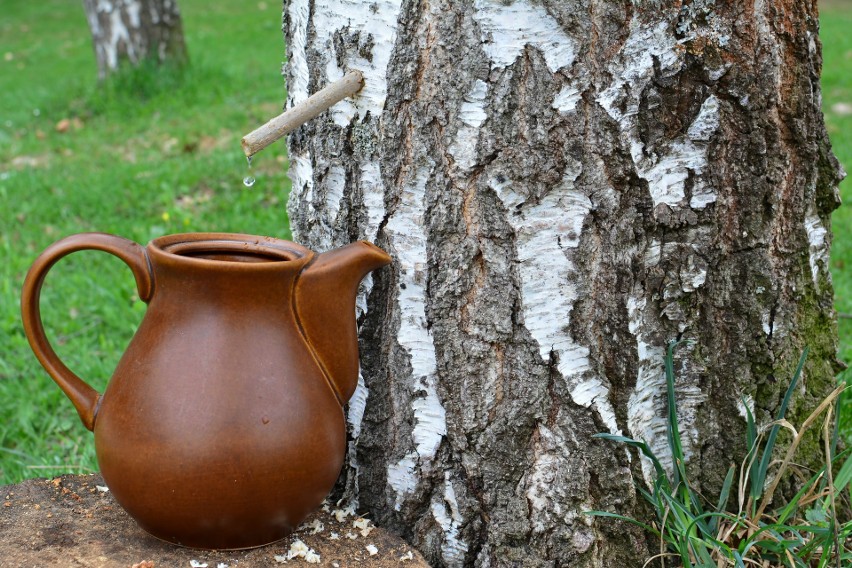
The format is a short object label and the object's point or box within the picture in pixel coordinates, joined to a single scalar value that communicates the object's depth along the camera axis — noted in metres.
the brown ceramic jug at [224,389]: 1.05
